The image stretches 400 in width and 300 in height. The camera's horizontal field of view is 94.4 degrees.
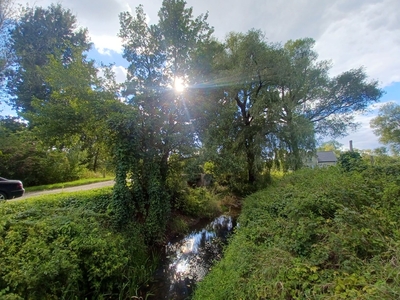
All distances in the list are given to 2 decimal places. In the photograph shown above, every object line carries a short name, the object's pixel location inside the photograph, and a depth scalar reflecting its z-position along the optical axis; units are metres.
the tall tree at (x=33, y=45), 17.92
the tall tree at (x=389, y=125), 26.55
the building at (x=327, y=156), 29.30
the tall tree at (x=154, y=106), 6.66
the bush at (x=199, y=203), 9.20
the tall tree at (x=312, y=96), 11.14
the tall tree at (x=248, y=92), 10.93
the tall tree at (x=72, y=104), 6.61
